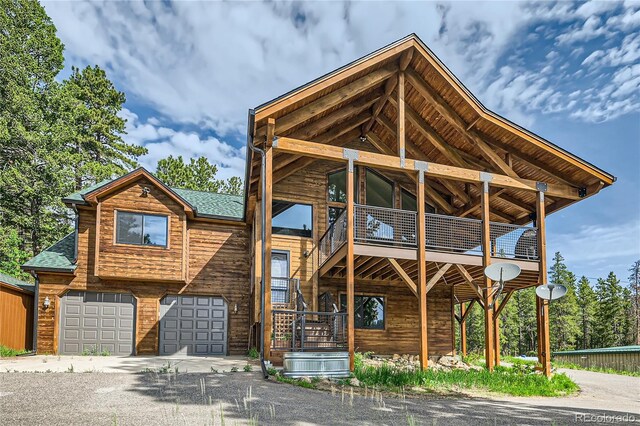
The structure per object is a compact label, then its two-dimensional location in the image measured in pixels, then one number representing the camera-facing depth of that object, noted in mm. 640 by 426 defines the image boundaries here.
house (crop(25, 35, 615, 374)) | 12125
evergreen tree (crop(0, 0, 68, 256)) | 25047
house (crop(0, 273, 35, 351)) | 14086
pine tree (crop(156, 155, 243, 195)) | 32062
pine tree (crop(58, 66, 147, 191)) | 28045
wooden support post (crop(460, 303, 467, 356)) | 17938
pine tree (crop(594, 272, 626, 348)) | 42938
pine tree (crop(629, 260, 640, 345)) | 42441
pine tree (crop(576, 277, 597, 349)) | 46656
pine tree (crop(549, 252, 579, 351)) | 43062
